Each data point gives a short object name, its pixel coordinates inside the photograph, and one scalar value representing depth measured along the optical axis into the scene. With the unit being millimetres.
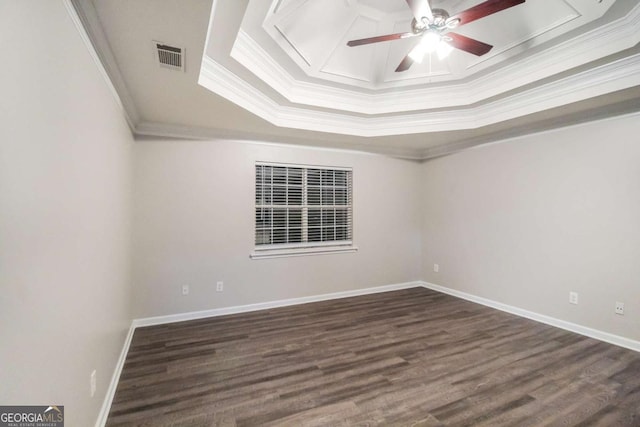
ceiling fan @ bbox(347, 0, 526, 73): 1839
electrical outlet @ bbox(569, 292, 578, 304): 3230
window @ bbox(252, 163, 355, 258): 4055
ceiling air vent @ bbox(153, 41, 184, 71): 1824
